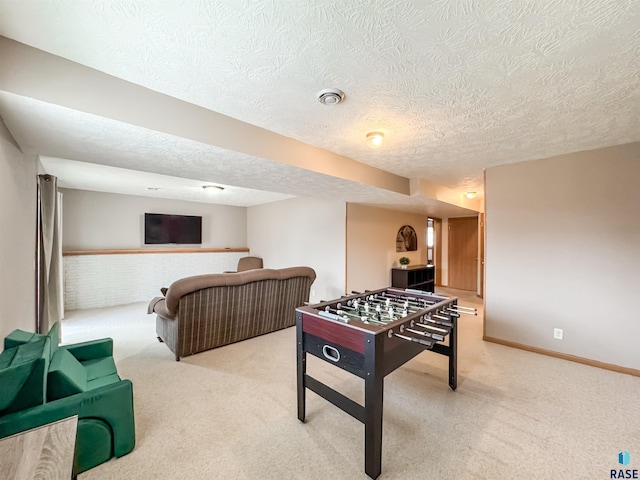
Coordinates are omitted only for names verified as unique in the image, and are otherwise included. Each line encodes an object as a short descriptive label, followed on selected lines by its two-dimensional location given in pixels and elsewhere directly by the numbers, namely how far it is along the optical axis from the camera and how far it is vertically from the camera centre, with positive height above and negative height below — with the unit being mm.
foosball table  1444 -653
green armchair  1315 -897
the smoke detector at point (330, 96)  1774 +983
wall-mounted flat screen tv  5691 +210
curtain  2719 -250
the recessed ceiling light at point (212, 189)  4677 +902
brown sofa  2783 -829
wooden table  808 -720
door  6832 -421
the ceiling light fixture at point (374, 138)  2412 +928
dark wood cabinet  5695 -899
